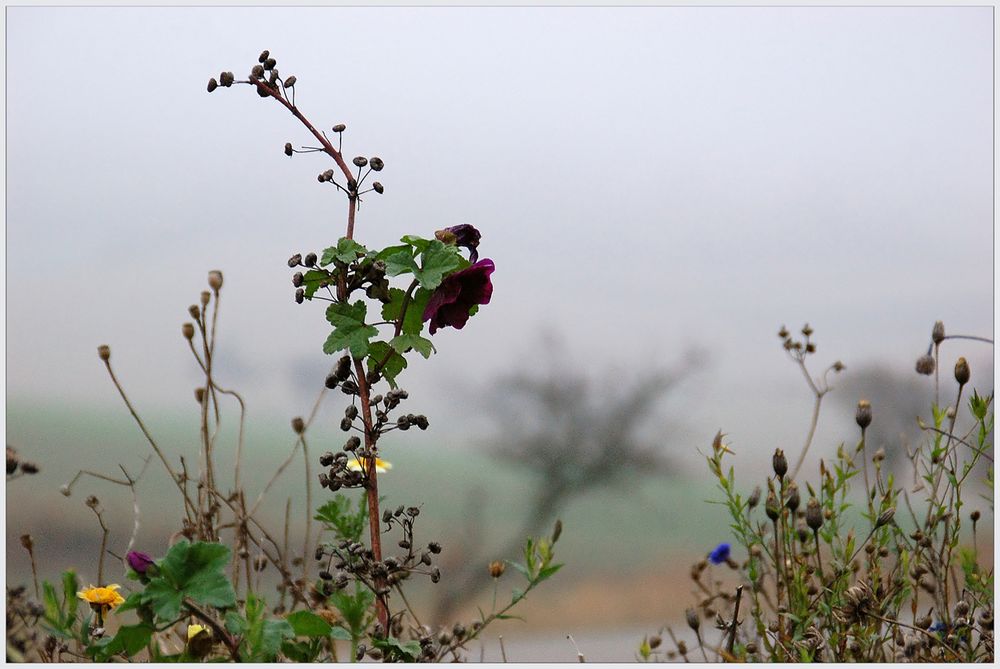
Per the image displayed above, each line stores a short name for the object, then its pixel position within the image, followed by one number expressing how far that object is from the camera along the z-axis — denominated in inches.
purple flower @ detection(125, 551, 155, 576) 132.6
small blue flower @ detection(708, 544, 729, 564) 150.9
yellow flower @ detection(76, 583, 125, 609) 138.4
